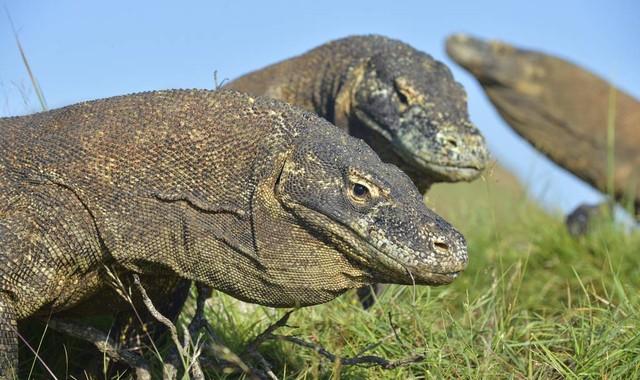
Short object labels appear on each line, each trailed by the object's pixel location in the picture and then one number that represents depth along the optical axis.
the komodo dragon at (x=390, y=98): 10.79
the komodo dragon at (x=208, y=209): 6.37
